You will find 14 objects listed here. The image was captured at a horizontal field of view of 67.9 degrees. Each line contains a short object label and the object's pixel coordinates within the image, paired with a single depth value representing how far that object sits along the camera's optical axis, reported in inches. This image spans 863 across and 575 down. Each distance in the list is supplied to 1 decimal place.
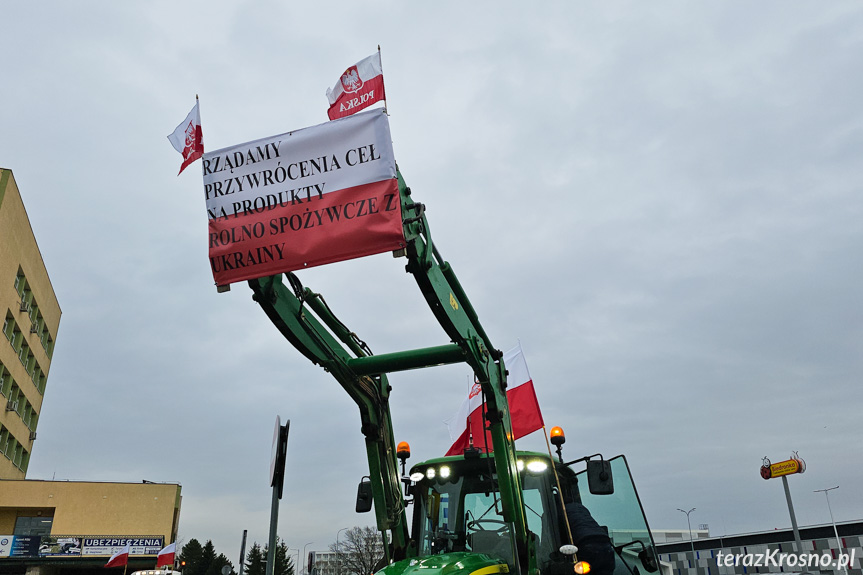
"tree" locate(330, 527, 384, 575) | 2260.2
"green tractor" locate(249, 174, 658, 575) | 236.2
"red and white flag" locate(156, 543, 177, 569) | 928.9
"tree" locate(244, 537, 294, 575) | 2539.4
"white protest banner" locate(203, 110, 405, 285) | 208.7
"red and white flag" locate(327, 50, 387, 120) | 221.5
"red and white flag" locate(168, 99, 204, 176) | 239.3
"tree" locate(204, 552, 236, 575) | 2460.6
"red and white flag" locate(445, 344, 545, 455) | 383.6
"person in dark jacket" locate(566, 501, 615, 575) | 250.2
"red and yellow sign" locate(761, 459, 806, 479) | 719.1
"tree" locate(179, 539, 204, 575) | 2657.7
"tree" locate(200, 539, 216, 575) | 2623.0
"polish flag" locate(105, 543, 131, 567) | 972.2
